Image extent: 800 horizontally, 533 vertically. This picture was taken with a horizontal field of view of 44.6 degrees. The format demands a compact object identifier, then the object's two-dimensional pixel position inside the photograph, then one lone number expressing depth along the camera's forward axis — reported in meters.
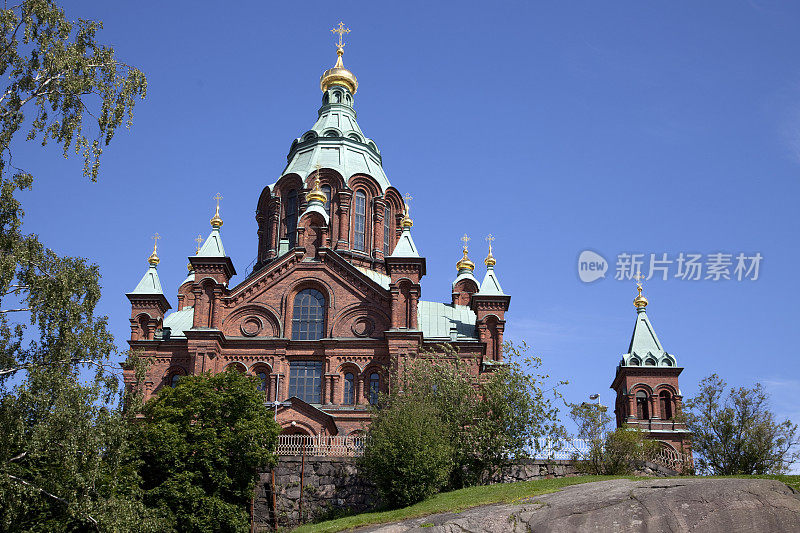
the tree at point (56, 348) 24.62
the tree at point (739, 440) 34.62
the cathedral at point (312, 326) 44.25
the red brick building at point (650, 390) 50.75
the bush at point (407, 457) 30.72
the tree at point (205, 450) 30.78
